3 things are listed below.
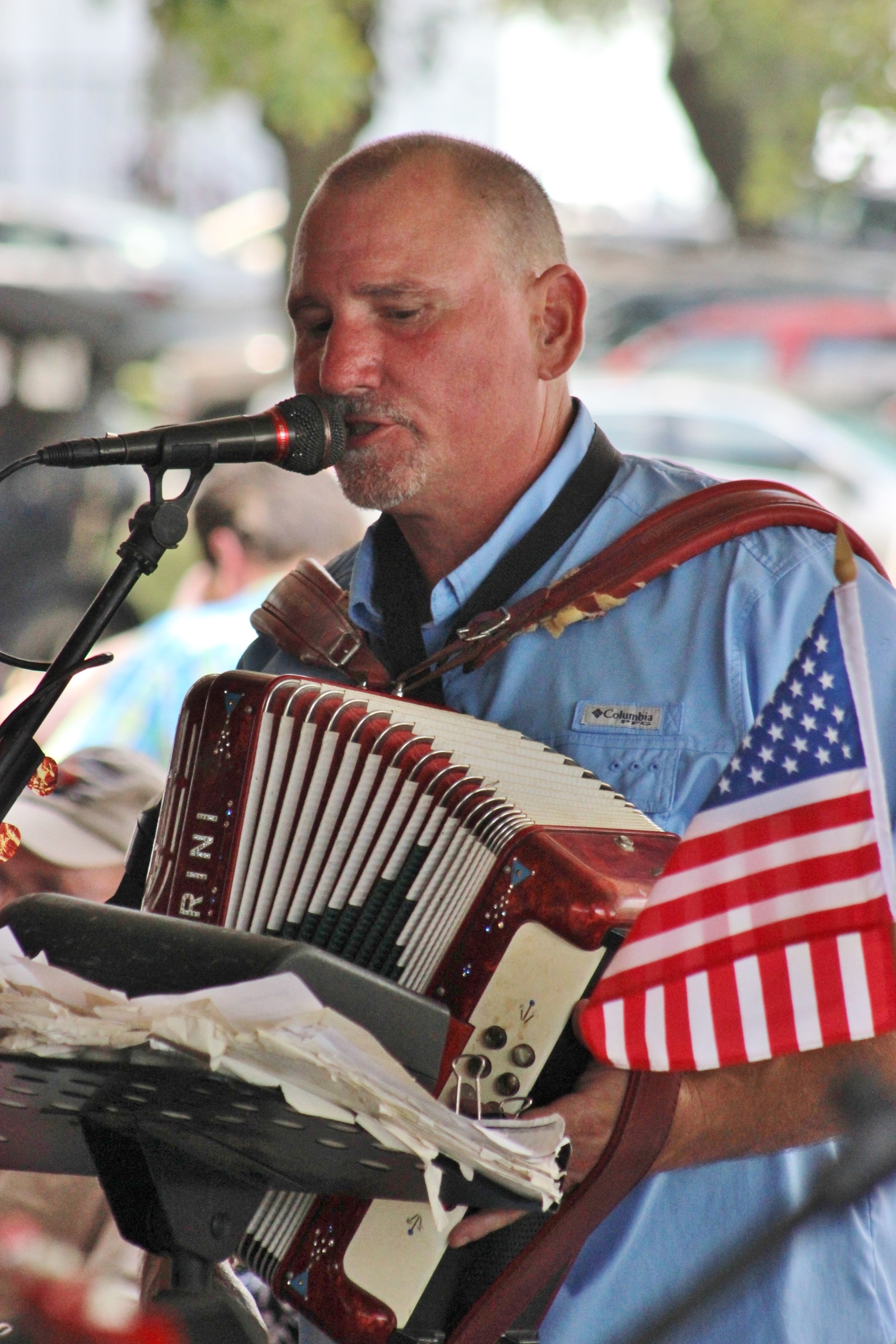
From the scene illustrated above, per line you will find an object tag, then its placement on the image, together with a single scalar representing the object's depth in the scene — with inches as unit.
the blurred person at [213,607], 324.5
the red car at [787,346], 810.2
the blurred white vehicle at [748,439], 619.5
